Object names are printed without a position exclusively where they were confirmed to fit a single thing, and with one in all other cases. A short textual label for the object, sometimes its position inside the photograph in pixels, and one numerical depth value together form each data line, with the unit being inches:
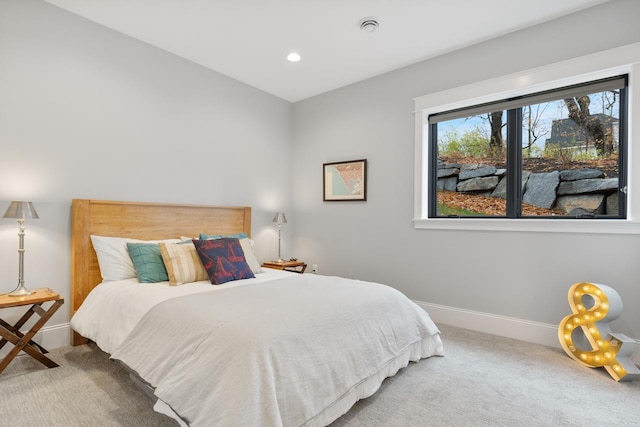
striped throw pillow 103.0
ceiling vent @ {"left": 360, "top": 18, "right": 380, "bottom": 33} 110.5
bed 56.6
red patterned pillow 106.0
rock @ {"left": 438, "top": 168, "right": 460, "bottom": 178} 139.2
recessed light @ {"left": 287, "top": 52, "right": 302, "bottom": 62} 133.6
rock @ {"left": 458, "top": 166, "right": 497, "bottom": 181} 130.0
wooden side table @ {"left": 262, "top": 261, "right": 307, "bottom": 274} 156.3
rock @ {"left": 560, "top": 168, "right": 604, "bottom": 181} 109.7
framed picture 157.1
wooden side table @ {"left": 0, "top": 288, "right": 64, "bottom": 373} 84.6
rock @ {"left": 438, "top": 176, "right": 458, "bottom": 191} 139.1
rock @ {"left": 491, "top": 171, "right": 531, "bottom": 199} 125.8
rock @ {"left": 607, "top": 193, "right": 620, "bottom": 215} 105.0
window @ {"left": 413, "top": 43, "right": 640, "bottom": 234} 98.7
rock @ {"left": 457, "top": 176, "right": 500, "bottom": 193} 129.3
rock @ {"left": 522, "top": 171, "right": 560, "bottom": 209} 117.0
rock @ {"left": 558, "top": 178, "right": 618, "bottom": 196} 107.0
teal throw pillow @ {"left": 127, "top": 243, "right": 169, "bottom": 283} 103.2
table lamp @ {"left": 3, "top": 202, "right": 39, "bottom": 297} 88.4
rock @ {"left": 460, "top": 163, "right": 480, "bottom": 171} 134.2
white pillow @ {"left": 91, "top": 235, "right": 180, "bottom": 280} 106.1
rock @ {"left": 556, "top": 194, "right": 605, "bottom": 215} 108.8
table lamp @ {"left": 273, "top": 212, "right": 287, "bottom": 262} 164.3
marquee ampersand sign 88.9
